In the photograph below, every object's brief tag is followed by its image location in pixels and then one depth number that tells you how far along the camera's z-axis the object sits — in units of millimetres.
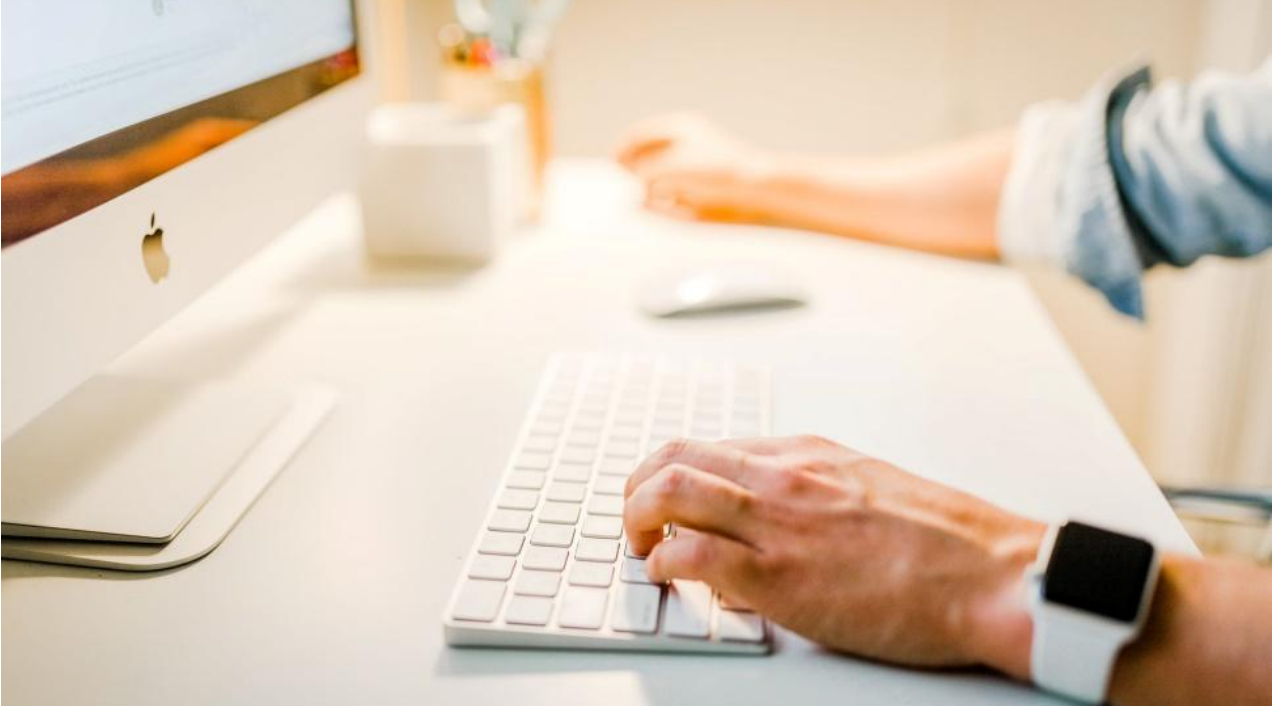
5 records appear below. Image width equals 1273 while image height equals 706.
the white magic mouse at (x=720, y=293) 768
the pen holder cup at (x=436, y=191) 863
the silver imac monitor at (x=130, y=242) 423
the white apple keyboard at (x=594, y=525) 412
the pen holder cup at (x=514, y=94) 994
